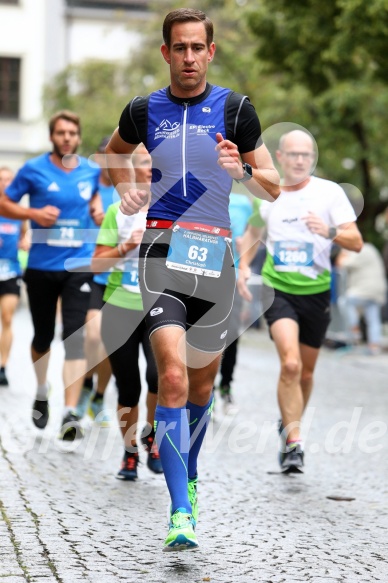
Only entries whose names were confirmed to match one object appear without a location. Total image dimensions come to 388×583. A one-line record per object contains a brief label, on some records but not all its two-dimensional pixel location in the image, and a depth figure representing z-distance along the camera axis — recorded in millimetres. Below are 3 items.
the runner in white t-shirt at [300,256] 15828
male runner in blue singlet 10836
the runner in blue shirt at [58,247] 17531
